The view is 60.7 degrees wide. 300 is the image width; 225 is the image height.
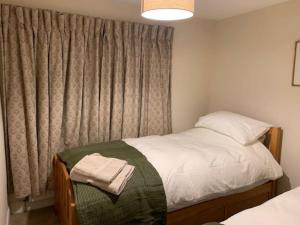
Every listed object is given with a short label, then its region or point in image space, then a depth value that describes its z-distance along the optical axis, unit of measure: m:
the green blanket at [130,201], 1.77
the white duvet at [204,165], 2.12
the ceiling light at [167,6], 1.54
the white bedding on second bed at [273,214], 1.38
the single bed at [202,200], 2.05
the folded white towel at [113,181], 1.83
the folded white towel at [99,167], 1.87
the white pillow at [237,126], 2.67
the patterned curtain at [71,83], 2.44
